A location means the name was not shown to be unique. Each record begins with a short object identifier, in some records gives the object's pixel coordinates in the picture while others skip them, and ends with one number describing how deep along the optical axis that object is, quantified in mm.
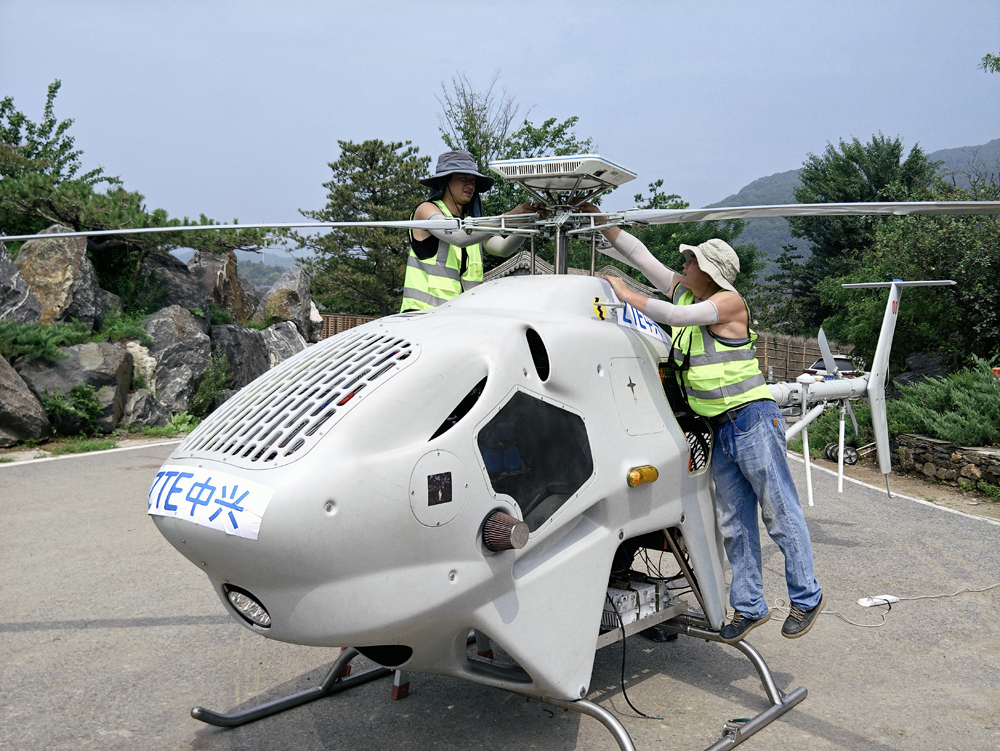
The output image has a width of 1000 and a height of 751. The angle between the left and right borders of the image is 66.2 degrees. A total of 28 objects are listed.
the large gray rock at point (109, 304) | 15673
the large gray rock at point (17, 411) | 11883
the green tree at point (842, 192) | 35438
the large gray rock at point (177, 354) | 15383
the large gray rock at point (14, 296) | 13578
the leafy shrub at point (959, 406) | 10945
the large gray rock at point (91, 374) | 12984
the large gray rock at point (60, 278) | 14695
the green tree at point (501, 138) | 30312
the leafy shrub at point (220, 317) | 18500
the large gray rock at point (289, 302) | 22141
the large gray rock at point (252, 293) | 22014
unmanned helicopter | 2707
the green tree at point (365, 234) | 40656
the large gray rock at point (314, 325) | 23734
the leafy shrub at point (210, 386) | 15750
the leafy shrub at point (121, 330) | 15250
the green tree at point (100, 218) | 15078
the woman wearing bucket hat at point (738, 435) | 4074
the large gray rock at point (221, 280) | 19328
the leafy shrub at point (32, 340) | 12852
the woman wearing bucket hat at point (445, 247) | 4496
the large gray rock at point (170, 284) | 17141
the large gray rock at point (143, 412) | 14312
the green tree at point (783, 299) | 37781
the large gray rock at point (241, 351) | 17656
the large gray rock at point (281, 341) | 19828
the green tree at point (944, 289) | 13461
